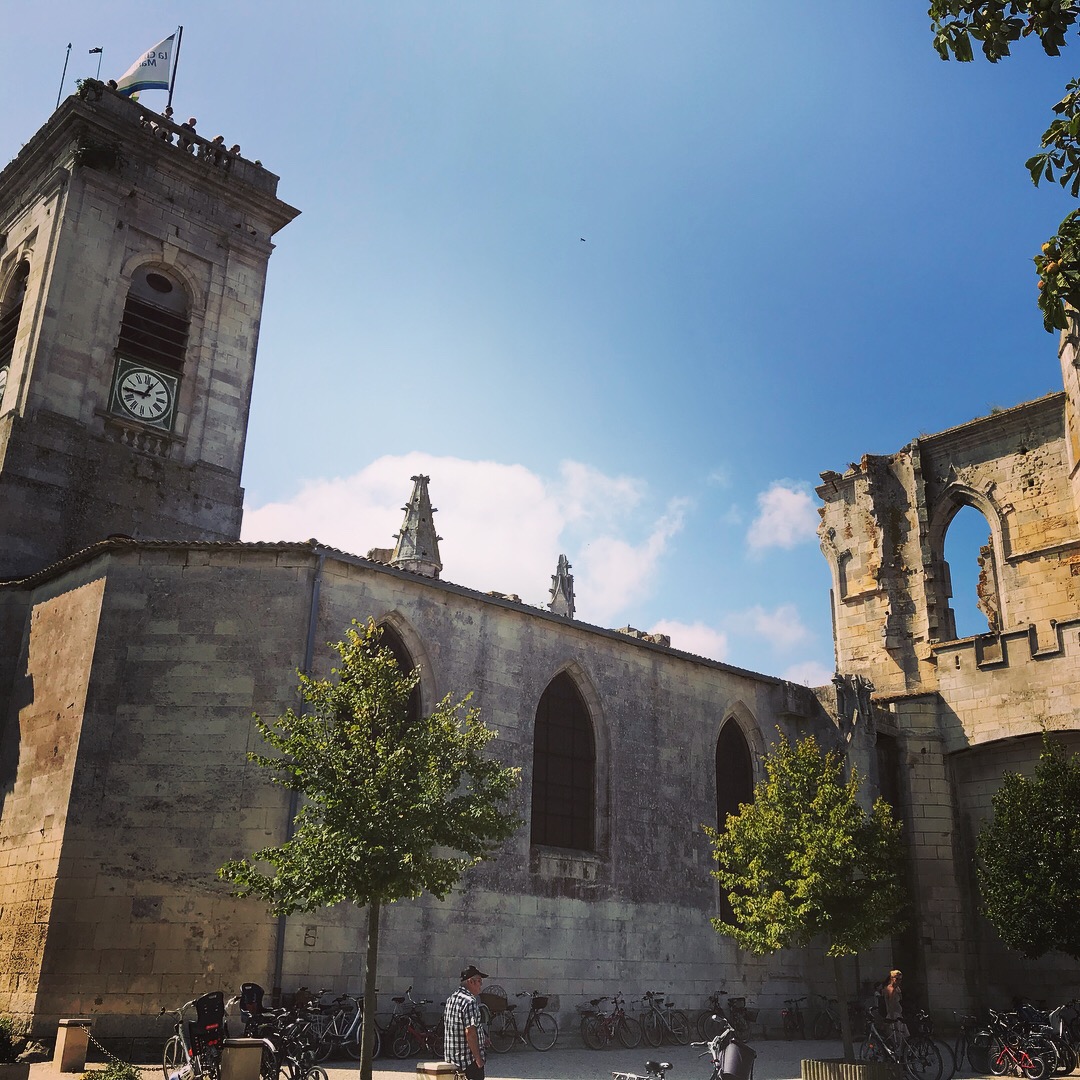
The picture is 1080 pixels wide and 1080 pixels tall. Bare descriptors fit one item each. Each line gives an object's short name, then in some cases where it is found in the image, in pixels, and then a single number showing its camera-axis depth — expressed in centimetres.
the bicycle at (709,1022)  1834
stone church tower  2031
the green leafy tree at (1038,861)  1630
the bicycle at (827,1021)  2014
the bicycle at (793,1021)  1972
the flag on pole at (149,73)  2467
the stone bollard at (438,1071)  887
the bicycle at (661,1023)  1734
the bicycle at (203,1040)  1012
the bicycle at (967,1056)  1577
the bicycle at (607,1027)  1650
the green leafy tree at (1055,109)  614
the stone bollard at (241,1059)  998
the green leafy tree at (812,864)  1443
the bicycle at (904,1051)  1480
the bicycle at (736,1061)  983
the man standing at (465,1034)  892
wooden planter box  1304
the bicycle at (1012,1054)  1464
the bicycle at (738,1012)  1849
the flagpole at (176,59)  2539
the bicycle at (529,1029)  1541
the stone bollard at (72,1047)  1188
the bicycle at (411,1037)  1384
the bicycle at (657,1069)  947
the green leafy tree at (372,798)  1074
